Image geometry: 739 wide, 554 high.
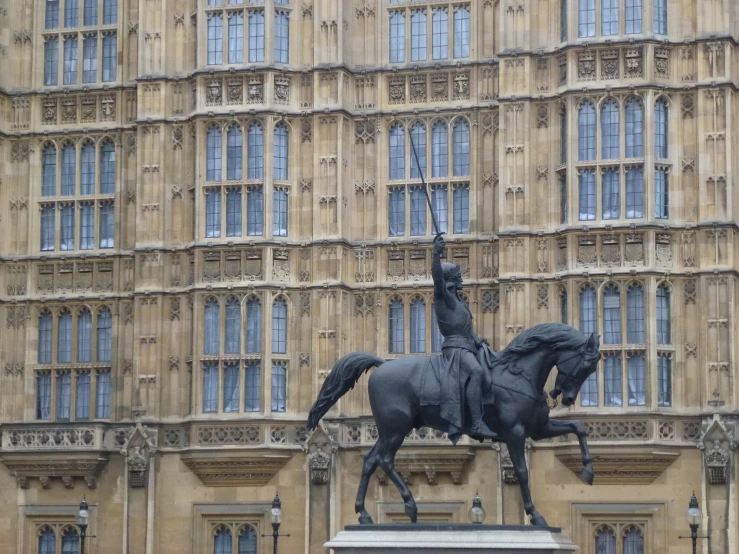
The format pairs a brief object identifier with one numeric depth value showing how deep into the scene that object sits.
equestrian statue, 26.61
